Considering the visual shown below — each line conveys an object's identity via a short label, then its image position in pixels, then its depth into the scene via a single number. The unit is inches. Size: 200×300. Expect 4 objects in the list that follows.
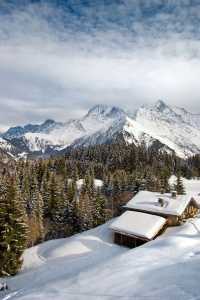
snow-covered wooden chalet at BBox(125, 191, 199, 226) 1843.0
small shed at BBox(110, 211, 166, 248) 1681.8
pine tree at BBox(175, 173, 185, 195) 3633.4
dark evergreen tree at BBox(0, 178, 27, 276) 1515.7
